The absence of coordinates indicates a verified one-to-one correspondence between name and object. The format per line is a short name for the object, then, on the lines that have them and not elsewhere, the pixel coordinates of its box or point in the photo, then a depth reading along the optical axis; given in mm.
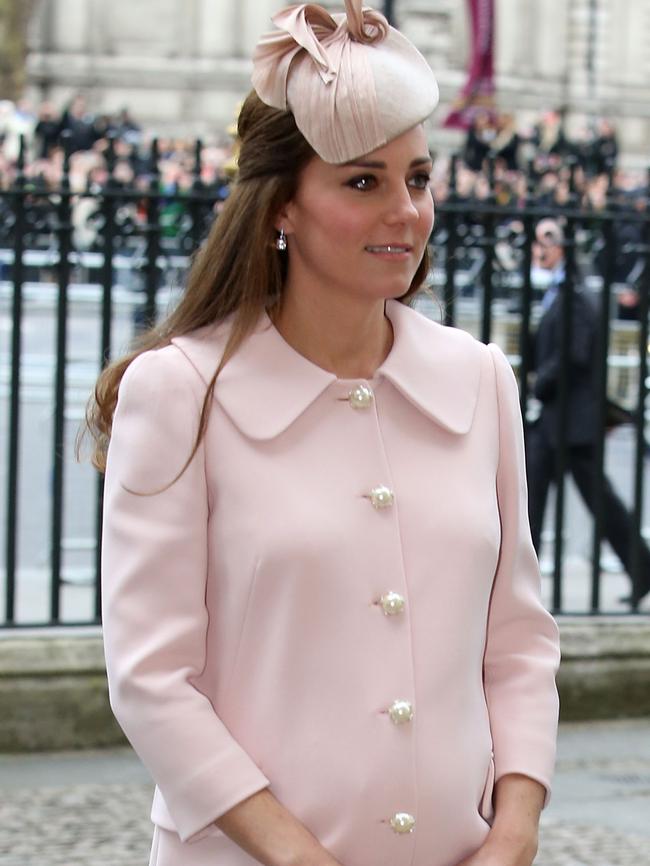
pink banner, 36062
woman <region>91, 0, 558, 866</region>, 2109
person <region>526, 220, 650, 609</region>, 7082
